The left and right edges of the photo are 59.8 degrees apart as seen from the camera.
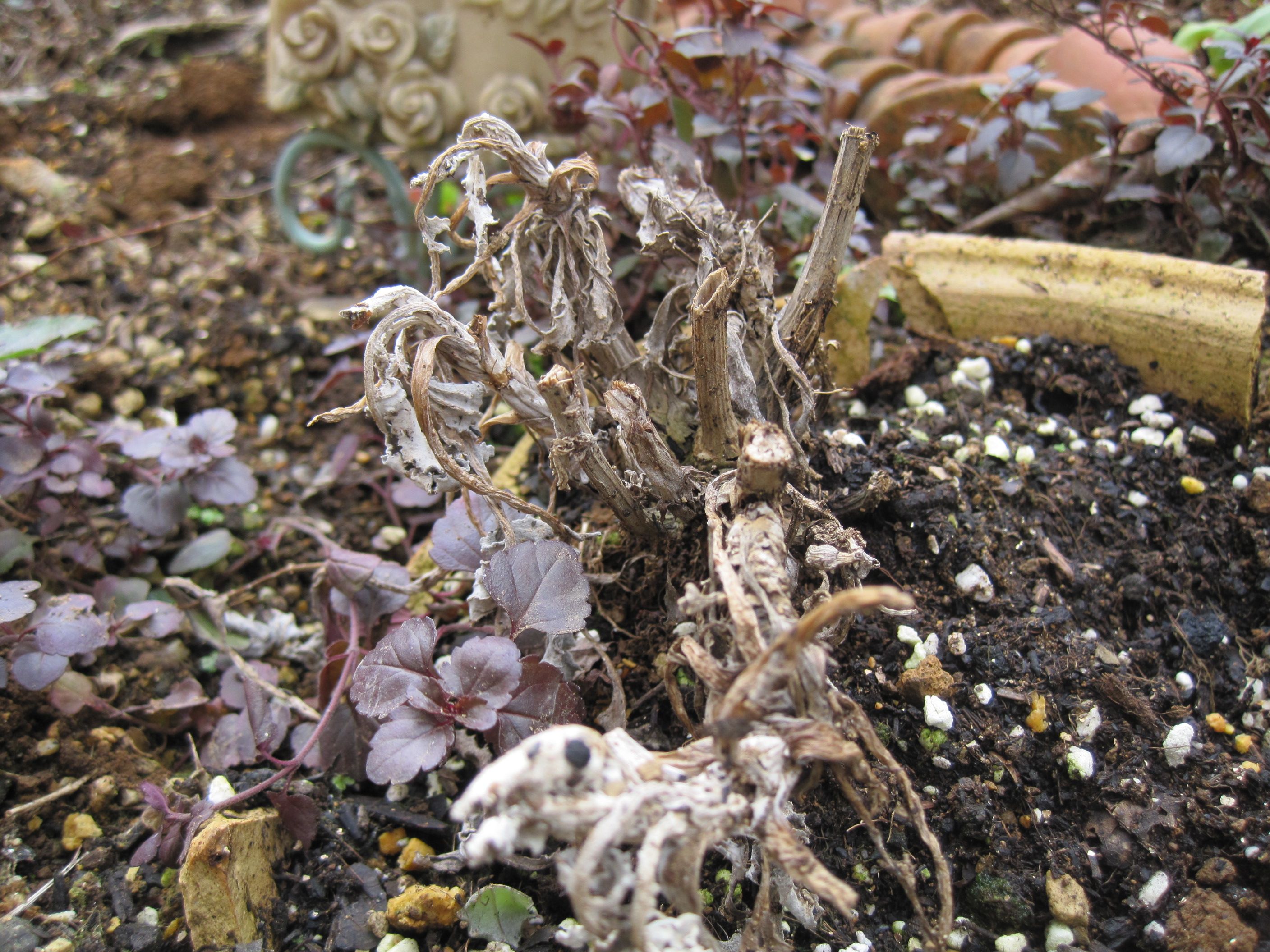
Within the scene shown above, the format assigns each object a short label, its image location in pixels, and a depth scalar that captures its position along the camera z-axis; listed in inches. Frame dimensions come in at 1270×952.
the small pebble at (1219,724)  9.2
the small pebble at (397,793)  9.7
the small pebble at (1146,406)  11.4
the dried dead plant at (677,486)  6.3
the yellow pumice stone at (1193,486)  10.7
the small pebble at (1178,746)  8.9
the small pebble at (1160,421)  11.3
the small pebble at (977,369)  11.7
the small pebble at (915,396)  11.5
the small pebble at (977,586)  9.4
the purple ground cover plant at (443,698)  8.1
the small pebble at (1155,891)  8.3
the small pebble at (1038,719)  8.9
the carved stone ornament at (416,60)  14.2
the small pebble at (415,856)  9.2
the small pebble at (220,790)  9.4
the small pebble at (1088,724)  8.9
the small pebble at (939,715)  8.7
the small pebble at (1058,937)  8.2
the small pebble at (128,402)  13.6
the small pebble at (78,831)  9.5
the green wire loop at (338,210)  14.6
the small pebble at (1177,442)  11.1
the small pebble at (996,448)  10.7
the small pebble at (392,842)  9.4
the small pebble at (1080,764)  8.7
